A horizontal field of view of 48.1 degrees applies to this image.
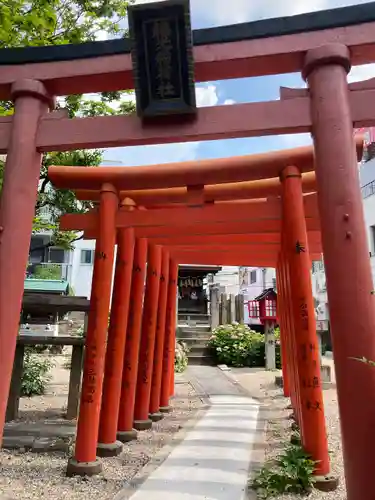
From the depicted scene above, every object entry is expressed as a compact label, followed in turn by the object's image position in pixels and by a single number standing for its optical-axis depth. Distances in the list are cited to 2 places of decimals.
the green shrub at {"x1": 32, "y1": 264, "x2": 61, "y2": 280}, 21.68
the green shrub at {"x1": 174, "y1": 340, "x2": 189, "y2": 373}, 15.34
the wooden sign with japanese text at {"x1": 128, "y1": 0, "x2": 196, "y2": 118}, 3.57
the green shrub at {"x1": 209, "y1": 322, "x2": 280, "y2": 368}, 17.19
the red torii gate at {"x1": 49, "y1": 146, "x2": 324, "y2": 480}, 5.01
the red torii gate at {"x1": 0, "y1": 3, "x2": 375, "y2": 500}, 2.96
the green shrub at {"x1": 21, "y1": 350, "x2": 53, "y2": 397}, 10.42
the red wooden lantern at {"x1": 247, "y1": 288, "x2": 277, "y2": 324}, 15.80
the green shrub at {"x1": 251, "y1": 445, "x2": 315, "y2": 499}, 4.22
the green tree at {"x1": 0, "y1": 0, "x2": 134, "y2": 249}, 5.07
